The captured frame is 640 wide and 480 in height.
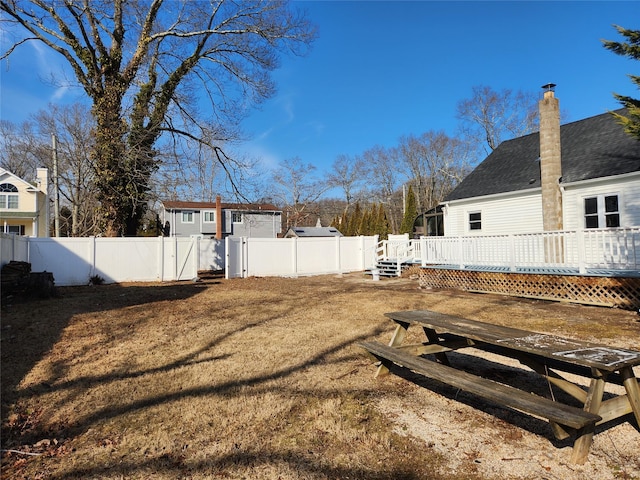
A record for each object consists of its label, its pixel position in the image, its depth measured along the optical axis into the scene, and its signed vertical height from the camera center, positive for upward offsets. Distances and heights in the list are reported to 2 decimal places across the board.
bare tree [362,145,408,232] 50.38 +8.01
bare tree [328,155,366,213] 51.19 +9.87
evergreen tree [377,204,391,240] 37.97 +2.73
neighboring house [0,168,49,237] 27.95 +3.95
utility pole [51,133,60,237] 21.72 +4.45
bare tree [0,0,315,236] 13.58 +6.08
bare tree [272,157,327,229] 45.75 +5.85
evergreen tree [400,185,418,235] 35.38 +3.60
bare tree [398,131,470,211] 44.31 +10.14
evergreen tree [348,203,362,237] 40.94 +3.23
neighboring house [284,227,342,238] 39.59 +2.23
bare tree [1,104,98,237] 25.91 +6.74
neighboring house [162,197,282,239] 37.56 +3.32
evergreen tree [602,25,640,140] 7.82 +4.04
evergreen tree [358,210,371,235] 39.16 +2.81
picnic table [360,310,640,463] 2.38 -0.96
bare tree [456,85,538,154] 36.75 +12.01
